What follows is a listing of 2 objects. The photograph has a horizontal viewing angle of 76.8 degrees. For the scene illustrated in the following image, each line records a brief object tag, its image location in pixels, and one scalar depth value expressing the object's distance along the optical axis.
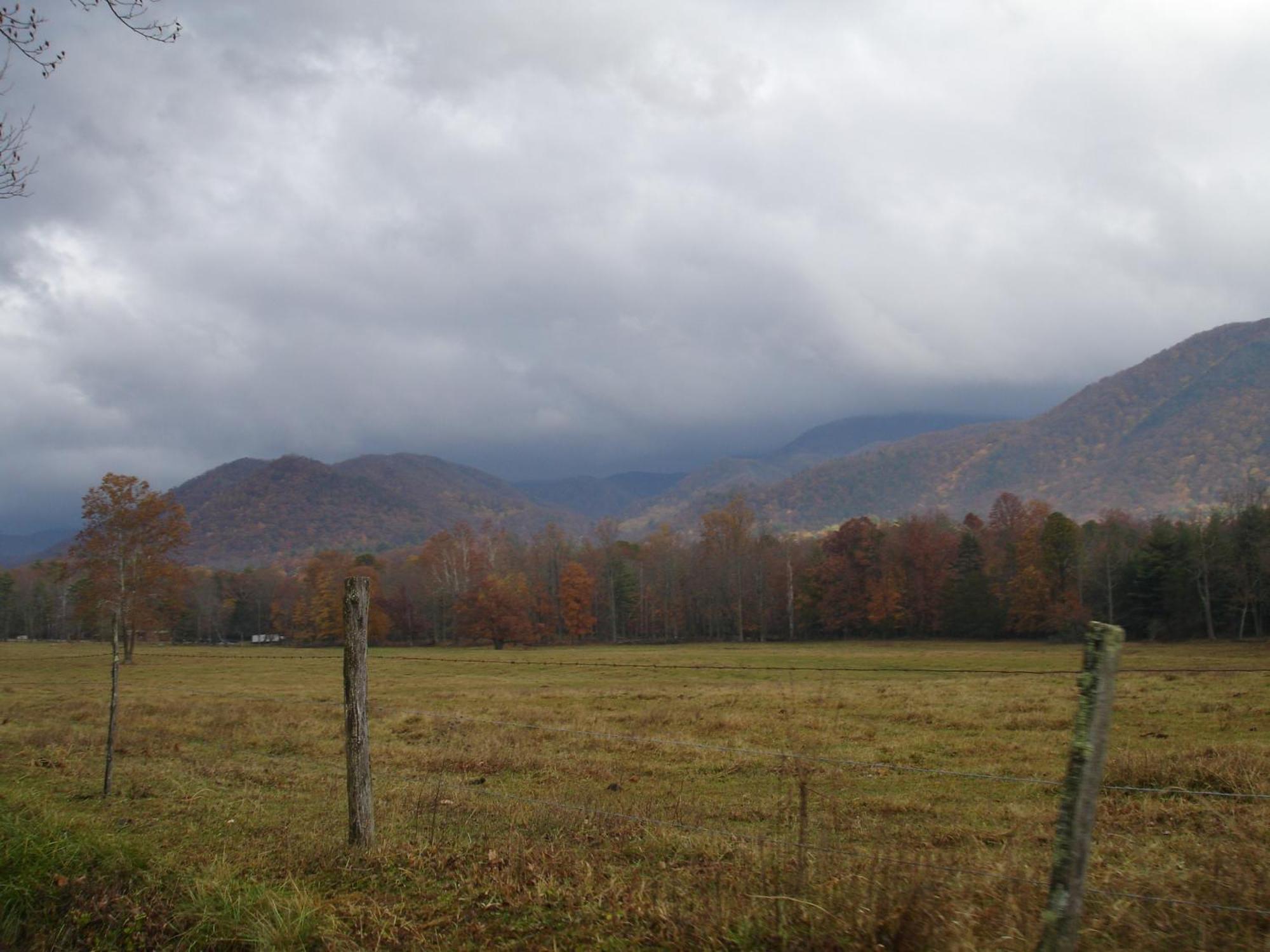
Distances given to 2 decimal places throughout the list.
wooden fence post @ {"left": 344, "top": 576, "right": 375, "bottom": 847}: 7.50
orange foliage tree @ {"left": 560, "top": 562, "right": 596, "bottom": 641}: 109.38
